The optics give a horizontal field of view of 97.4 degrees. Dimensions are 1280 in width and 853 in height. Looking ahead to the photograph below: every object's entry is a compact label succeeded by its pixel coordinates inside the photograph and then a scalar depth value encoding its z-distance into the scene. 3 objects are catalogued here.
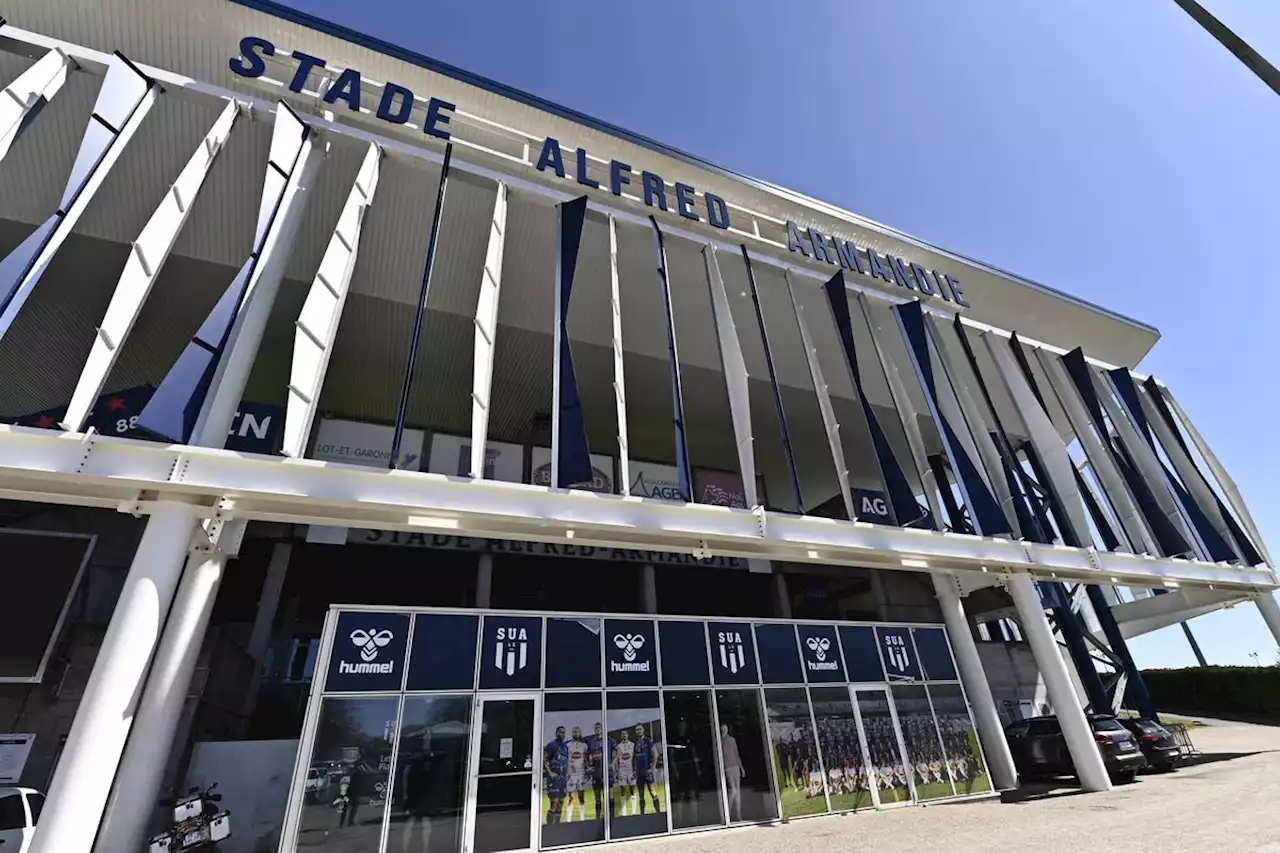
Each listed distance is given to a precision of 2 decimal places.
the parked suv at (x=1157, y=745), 14.75
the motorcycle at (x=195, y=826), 8.30
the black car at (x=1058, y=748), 13.48
